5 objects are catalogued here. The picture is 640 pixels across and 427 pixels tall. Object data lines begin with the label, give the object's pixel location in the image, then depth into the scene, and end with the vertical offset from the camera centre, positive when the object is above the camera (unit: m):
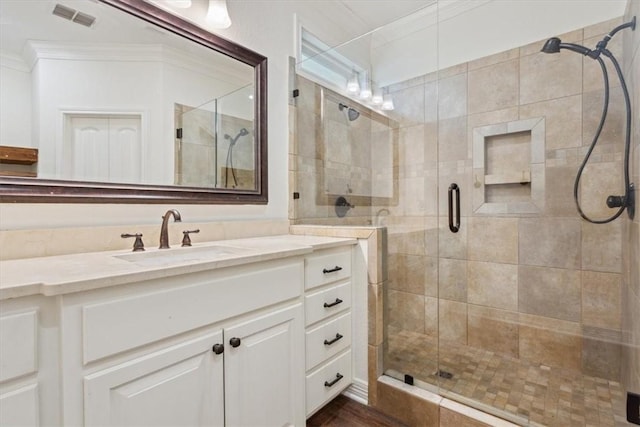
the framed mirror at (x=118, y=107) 1.18 +0.48
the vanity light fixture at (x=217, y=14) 1.71 +1.09
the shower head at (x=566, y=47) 1.89 +1.01
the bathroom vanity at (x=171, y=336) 0.75 -0.37
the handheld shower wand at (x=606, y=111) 1.65 +0.56
